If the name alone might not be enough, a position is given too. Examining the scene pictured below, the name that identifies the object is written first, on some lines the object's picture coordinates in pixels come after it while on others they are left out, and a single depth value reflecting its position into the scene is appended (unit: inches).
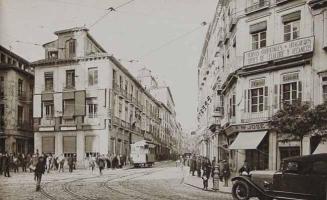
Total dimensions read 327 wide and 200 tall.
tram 1523.1
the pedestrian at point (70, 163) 1197.1
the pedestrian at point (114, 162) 1405.0
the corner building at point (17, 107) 1195.9
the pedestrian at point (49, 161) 1193.4
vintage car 409.4
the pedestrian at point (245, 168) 664.6
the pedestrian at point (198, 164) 1044.2
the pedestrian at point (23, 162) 1198.7
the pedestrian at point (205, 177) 706.8
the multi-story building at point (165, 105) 3083.2
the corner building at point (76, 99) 1451.8
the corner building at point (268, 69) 737.0
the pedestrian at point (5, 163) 911.0
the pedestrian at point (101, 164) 1011.6
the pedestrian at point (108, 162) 1424.5
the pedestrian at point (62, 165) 1199.6
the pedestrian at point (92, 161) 1225.0
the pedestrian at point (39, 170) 617.0
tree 629.0
